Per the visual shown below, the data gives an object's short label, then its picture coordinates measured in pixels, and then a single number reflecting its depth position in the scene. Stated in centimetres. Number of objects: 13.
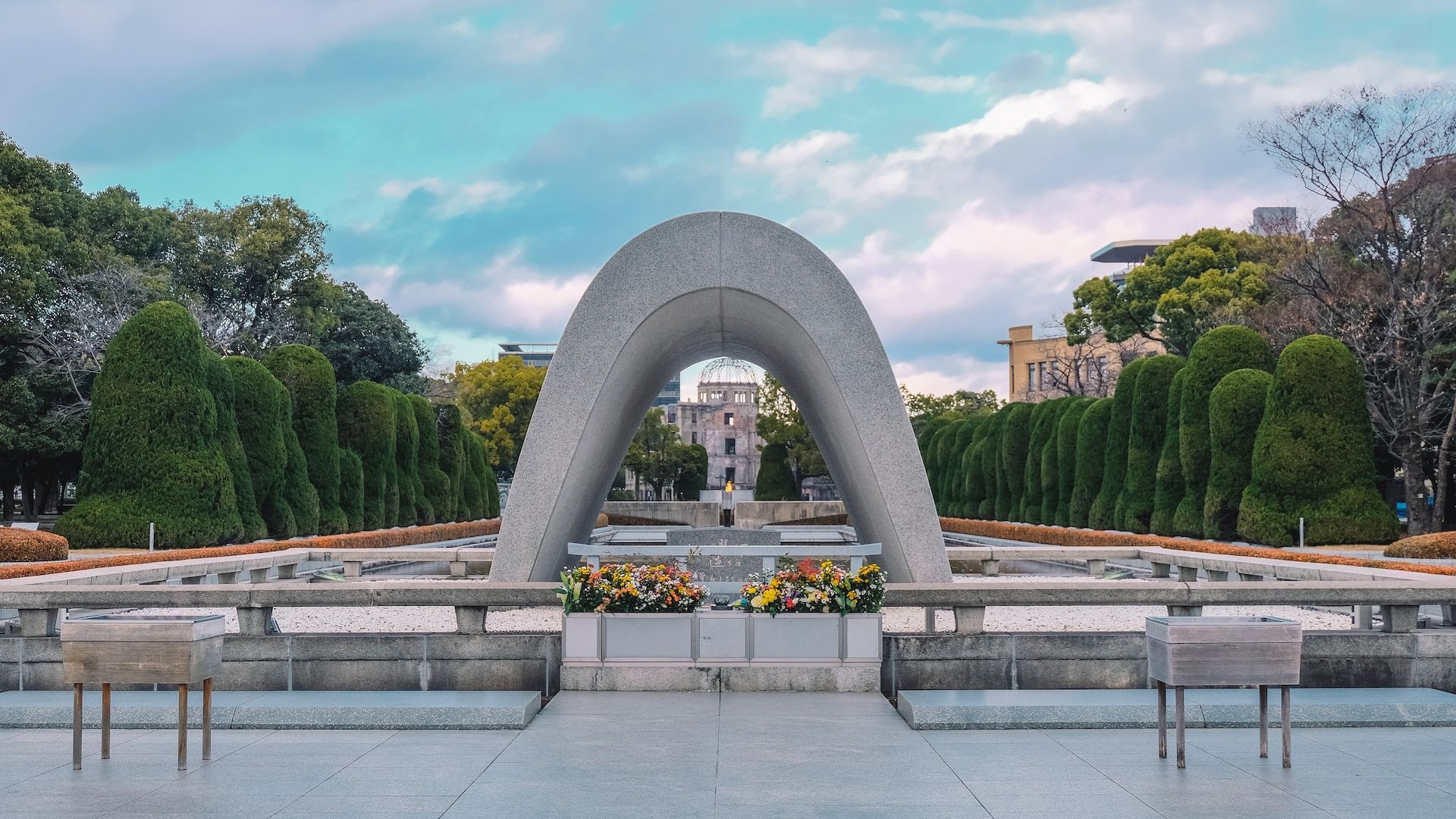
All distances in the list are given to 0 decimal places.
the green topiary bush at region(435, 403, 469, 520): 4053
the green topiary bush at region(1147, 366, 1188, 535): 2803
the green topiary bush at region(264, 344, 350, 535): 3038
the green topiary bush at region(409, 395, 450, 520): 3812
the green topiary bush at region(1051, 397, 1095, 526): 3438
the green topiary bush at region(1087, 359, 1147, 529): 3120
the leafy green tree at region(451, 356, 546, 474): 6419
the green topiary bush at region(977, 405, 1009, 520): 4091
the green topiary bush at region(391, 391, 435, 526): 3550
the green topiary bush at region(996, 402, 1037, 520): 3909
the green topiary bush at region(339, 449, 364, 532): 3169
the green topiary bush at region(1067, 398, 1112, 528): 3247
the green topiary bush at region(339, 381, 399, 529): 3306
